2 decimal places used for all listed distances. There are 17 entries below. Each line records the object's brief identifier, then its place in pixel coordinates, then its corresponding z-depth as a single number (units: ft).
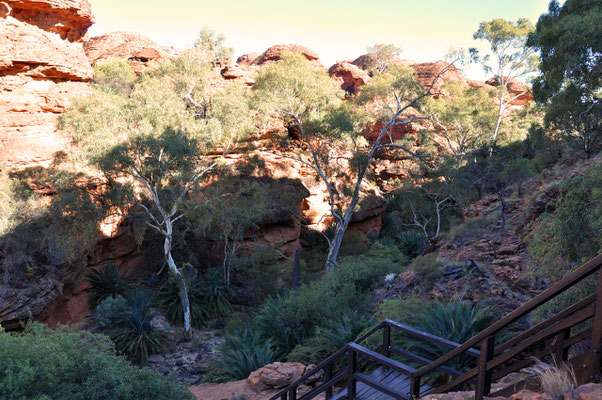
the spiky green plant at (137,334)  43.09
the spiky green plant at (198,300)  54.53
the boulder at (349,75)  139.74
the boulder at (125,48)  111.75
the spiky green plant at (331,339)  25.66
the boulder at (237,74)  111.96
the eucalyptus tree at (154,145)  47.60
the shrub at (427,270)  33.19
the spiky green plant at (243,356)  29.32
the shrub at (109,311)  46.01
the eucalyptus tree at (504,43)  104.83
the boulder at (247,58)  162.91
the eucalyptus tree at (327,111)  70.03
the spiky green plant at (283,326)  31.42
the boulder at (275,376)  23.70
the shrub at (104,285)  54.03
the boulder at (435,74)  135.46
